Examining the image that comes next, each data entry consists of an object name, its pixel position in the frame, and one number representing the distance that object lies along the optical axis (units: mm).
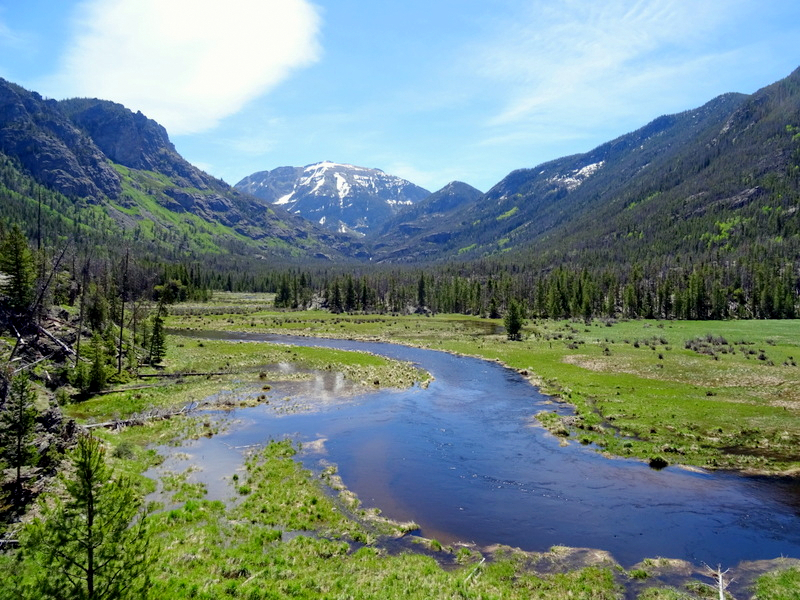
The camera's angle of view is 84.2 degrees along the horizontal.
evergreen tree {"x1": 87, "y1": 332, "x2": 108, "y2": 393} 44312
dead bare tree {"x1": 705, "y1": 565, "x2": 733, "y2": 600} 16938
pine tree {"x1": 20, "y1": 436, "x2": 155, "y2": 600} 11758
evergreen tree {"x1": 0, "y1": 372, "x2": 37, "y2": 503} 20703
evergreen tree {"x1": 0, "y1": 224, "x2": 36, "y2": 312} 43844
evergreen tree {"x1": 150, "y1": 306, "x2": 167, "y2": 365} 63812
